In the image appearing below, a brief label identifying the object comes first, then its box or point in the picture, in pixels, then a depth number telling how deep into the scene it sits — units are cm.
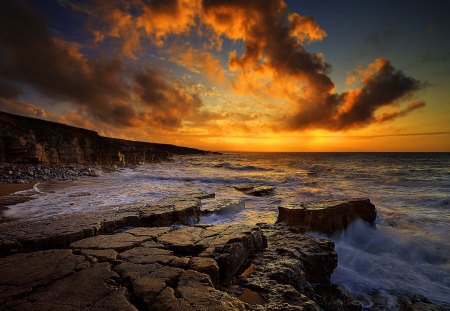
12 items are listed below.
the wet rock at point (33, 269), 249
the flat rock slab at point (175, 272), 237
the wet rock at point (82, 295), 223
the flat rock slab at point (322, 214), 614
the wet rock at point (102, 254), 330
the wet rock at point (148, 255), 324
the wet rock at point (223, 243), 346
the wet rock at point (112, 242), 374
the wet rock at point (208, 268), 307
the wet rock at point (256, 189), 1288
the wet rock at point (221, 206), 781
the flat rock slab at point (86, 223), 403
